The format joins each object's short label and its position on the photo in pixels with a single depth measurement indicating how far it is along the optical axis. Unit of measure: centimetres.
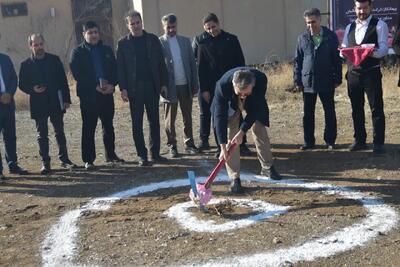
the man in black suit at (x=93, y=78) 793
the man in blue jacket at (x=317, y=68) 803
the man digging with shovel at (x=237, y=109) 627
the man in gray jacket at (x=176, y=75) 843
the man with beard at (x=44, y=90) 795
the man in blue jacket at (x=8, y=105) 791
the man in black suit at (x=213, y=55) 820
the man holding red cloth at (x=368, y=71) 760
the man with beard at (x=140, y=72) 794
